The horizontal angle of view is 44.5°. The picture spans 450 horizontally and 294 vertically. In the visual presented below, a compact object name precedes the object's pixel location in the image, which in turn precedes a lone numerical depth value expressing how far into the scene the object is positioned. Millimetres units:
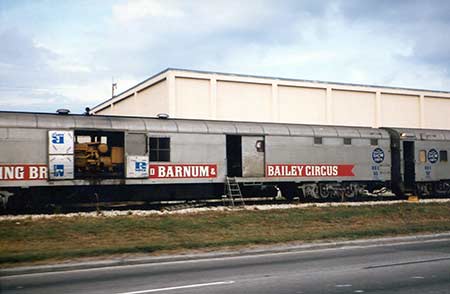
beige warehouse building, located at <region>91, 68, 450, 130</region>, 37469
